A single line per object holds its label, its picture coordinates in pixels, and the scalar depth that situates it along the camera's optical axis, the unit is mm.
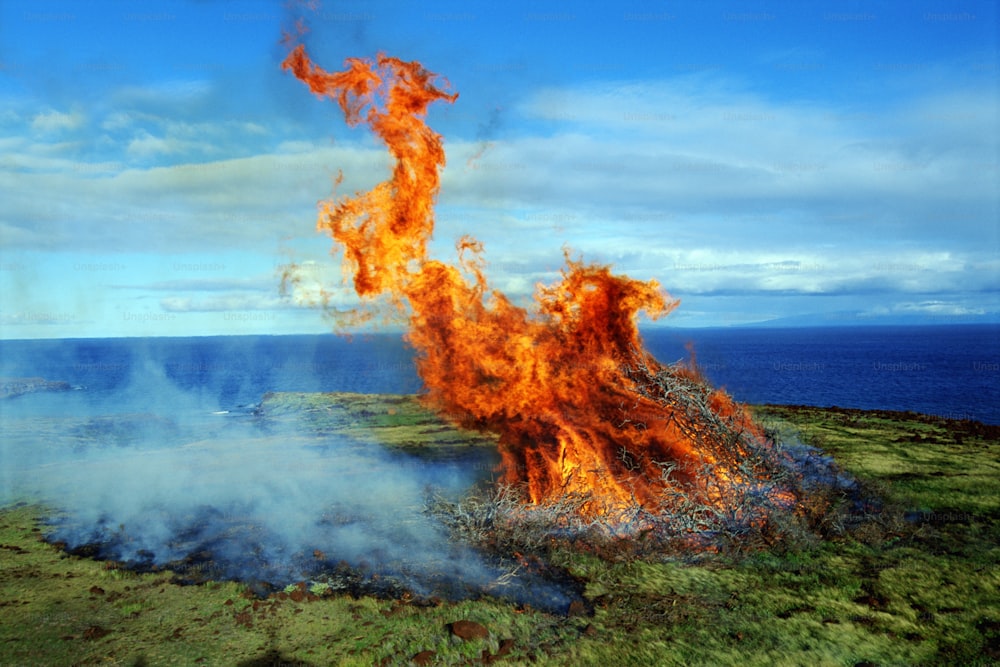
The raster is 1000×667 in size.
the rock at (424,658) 8984
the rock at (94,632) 9844
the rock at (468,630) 9602
